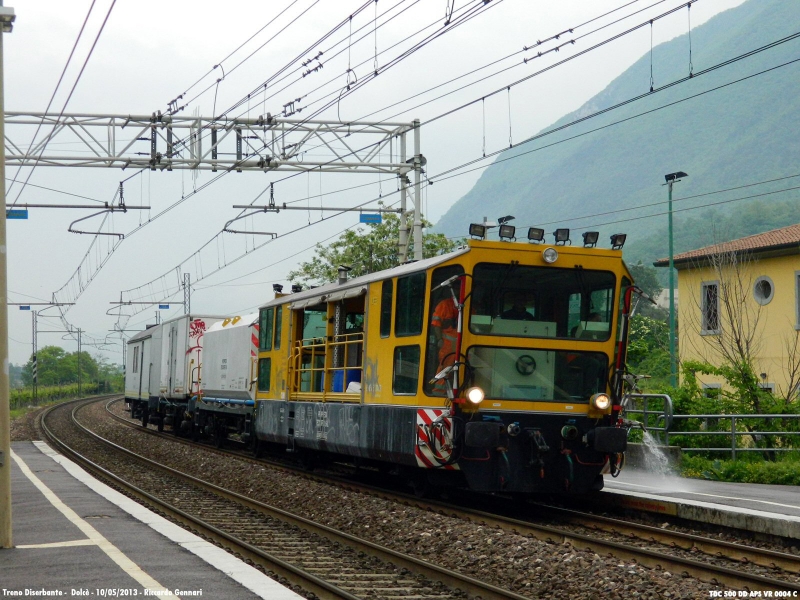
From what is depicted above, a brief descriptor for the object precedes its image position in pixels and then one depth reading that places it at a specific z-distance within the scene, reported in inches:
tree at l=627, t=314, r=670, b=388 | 1556.3
